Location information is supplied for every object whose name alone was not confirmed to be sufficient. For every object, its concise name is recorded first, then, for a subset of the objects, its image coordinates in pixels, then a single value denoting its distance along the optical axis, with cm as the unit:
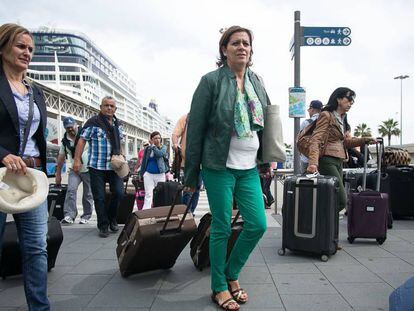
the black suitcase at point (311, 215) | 386
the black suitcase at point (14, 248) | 314
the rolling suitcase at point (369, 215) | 450
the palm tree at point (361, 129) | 8019
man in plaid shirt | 518
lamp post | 5468
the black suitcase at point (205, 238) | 345
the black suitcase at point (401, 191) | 638
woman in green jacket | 267
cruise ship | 9850
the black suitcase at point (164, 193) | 610
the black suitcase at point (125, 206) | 597
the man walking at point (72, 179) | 627
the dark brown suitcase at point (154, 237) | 310
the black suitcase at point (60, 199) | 623
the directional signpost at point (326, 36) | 754
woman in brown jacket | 433
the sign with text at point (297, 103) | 740
